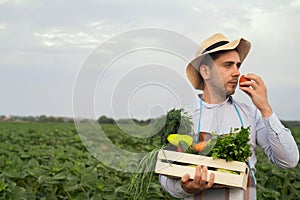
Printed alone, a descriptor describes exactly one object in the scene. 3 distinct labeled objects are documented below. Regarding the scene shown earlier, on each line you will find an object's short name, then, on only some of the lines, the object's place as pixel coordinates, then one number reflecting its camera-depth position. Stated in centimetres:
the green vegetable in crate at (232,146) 231
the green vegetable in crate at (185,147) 235
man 242
